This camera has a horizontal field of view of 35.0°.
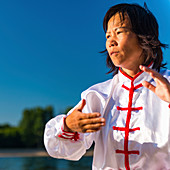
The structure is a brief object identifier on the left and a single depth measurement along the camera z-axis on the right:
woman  1.16
